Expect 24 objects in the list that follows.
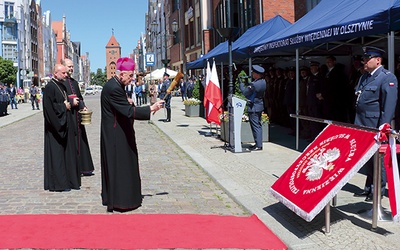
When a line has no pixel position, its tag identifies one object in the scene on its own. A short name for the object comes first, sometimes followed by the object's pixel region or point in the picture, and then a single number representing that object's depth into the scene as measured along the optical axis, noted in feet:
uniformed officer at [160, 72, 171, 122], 66.47
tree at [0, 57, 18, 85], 164.32
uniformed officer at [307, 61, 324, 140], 38.38
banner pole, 16.16
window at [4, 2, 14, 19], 224.53
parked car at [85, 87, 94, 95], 301.02
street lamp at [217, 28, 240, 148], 37.17
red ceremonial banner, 15.84
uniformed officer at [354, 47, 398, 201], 18.98
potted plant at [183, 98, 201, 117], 74.00
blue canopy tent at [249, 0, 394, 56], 22.59
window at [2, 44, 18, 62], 224.74
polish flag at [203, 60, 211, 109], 44.10
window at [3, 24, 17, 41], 223.92
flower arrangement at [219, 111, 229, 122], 42.29
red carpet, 16.40
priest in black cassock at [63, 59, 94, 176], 26.38
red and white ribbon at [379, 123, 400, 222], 15.72
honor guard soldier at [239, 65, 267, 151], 35.32
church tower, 618.44
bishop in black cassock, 20.06
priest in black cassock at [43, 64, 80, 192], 24.64
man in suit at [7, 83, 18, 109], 117.00
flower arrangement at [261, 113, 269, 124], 40.73
